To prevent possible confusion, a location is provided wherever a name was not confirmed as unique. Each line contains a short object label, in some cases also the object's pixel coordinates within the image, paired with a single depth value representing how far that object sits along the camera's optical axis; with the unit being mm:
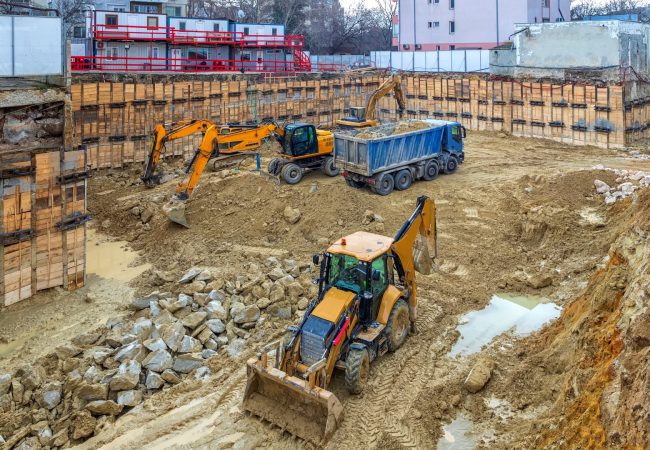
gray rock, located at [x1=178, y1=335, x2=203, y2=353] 11297
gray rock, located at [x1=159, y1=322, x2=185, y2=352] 11258
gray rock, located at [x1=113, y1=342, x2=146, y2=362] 10969
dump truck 19531
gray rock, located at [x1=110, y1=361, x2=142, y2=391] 10133
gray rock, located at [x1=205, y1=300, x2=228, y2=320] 12453
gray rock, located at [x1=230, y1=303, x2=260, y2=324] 12391
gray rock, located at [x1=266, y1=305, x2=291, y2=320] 12578
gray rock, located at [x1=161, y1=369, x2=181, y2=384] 10562
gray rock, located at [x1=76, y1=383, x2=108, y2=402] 9945
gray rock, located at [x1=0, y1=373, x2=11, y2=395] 10229
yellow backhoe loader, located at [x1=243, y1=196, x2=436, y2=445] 8789
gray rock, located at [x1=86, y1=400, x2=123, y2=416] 9672
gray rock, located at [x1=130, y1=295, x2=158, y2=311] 13227
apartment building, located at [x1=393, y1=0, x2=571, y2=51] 46250
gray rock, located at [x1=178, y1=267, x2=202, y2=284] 14234
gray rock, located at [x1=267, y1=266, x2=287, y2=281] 14094
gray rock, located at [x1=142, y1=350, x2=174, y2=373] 10727
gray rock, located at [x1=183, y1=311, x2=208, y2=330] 11938
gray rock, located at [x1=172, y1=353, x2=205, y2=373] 10883
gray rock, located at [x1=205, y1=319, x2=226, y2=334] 12023
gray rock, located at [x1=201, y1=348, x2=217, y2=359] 11328
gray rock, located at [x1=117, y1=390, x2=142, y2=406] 9969
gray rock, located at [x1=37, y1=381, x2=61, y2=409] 9961
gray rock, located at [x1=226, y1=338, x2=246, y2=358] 11388
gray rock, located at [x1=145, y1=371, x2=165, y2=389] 10422
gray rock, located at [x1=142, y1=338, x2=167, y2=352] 11078
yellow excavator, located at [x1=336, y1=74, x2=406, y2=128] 22953
